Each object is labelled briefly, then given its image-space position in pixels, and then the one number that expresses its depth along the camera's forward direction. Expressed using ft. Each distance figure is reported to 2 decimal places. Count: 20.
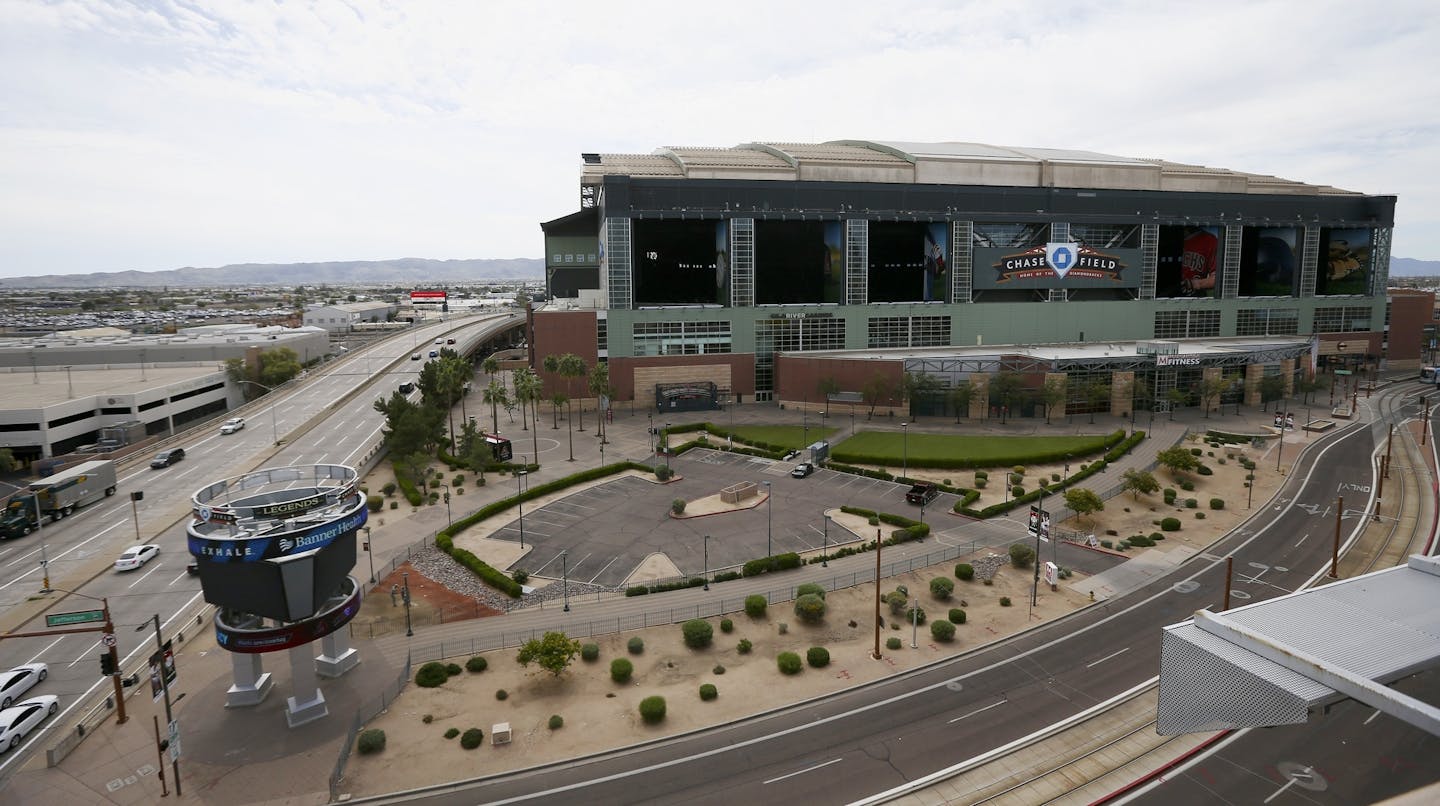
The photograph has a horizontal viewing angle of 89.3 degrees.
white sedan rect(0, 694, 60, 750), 116.88
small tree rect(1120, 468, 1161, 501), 218.59
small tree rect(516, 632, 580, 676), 127.44
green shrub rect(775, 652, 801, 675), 134.21
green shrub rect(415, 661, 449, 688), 132.26
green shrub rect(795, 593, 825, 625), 151.02
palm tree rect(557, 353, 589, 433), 325.42
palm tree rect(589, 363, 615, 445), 322.75
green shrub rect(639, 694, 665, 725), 119.75
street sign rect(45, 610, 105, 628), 110.10
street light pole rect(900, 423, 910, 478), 250.98
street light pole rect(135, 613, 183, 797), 102.31
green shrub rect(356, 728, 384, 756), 113.19
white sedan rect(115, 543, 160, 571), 184.34
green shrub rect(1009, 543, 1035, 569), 176.55
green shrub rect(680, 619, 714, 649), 143.33
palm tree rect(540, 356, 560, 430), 342.85
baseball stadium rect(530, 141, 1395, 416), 351.05
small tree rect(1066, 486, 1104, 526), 199.11
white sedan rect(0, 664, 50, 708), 128.26
